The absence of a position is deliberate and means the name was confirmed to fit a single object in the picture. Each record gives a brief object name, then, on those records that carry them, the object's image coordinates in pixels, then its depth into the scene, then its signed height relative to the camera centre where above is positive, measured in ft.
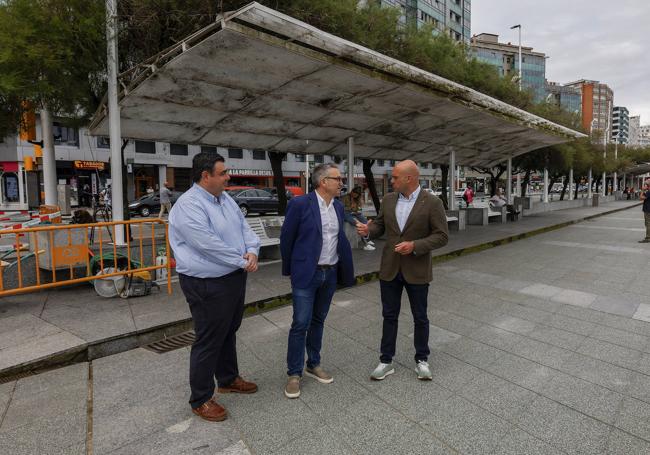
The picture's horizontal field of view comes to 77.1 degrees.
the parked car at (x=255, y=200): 77.12 -0.82
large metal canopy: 18.13 +6.14
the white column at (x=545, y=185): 96.09 +1.66
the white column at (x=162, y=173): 107.04 +6.35
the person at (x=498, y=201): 57.72 -1.23
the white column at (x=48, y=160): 33.84 +3.35
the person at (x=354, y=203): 32.58 -0.67
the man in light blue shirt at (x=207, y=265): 8.88 -1.52
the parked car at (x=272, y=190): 81.33 +1.03
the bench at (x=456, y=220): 45.85 -2.99
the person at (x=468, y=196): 74.54 -0.57
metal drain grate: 13.71 -5.08
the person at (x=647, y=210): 36.91 -1.82
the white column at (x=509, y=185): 57.98 +1.05
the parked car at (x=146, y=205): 74.04 -1.39
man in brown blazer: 10.78 -1.58
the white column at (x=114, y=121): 23.61 +4.47
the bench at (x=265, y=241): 27.35 -3.04
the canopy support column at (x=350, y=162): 35.29 +2.86
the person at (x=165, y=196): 62.90 +0.18
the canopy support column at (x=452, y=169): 45.71 +2.66
